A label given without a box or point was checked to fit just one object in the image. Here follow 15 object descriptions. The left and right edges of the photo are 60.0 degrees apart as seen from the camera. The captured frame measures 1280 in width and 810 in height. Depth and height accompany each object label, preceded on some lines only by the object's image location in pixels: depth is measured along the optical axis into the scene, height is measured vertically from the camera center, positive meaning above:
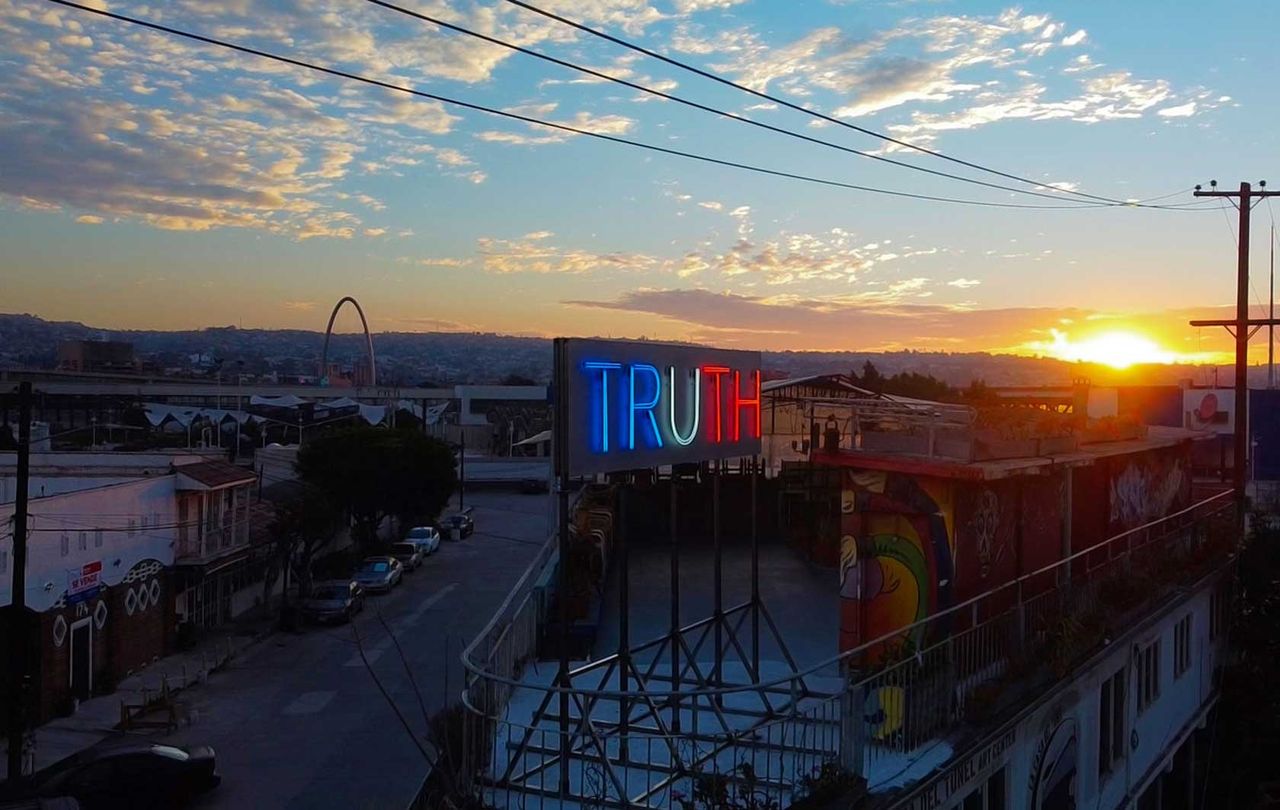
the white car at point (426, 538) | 49.06 -7.46
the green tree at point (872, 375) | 67.33 -0.05
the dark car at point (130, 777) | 17.23 -6.48
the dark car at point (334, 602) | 34.28 -7.23
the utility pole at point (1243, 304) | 23.97 +1.56
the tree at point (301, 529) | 35.53 -5.09
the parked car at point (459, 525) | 55.94 -7.81
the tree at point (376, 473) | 45.34 -4.18
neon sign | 7.07 -0.23
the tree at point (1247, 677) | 17.06 -4.94
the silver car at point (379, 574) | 39.44 -7.35
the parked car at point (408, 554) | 45.41 -7.55
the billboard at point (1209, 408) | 51.25 -1.51
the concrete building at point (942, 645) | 7.11 -2.49
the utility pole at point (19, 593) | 17.39 -3.63
